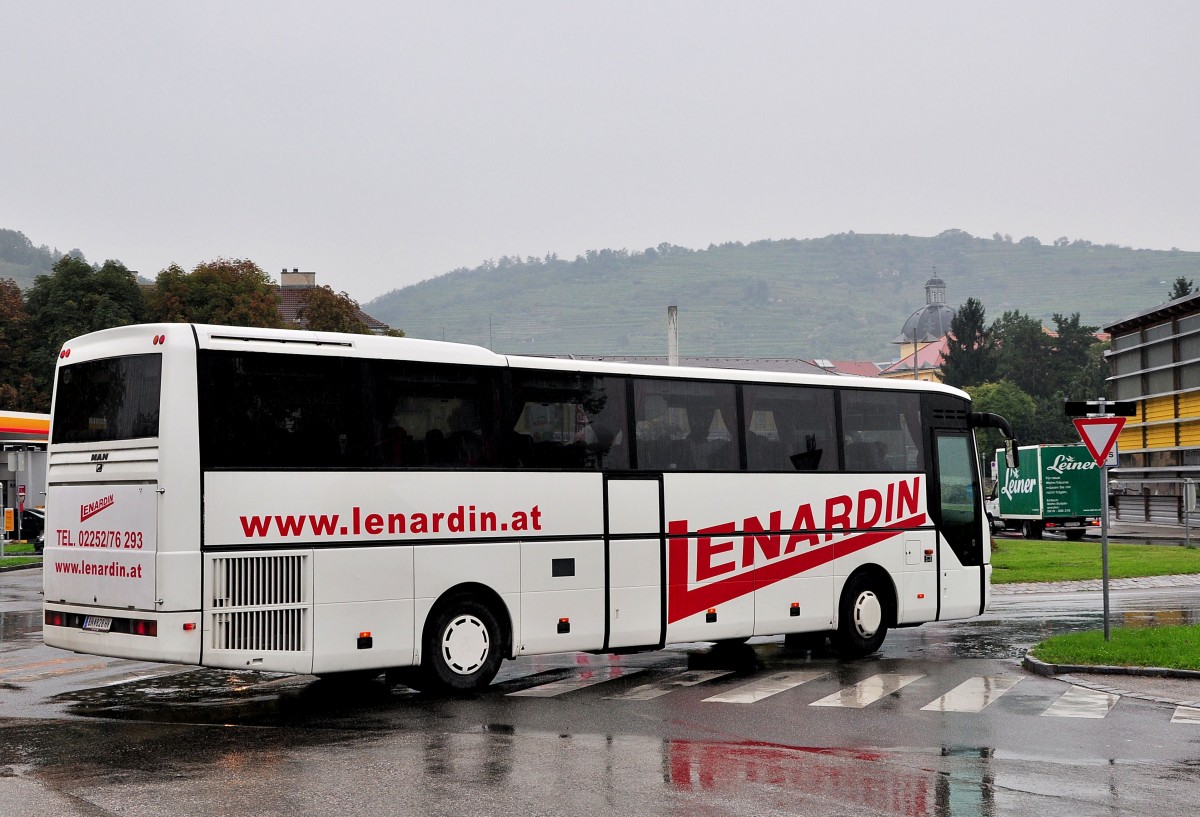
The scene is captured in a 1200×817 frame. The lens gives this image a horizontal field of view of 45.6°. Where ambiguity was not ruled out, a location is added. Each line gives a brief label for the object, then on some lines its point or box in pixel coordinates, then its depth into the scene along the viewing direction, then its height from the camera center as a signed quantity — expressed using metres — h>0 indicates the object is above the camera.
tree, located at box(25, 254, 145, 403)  61.41 +8.01
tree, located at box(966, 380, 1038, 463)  111.62 +5.18
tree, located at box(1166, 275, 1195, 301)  86.56 +11.08
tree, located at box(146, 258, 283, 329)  61.34 +8.26
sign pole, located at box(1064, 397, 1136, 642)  16.69 +0.40
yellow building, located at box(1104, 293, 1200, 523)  57.56 +2.60
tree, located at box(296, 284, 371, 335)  64.12 +7.74
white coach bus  11.88 -0.24
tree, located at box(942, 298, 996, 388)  127.38 +10.77
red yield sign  16.70 +0.40
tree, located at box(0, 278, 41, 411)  59.84 +5.52
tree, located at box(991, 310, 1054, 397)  132.25 +10.65
